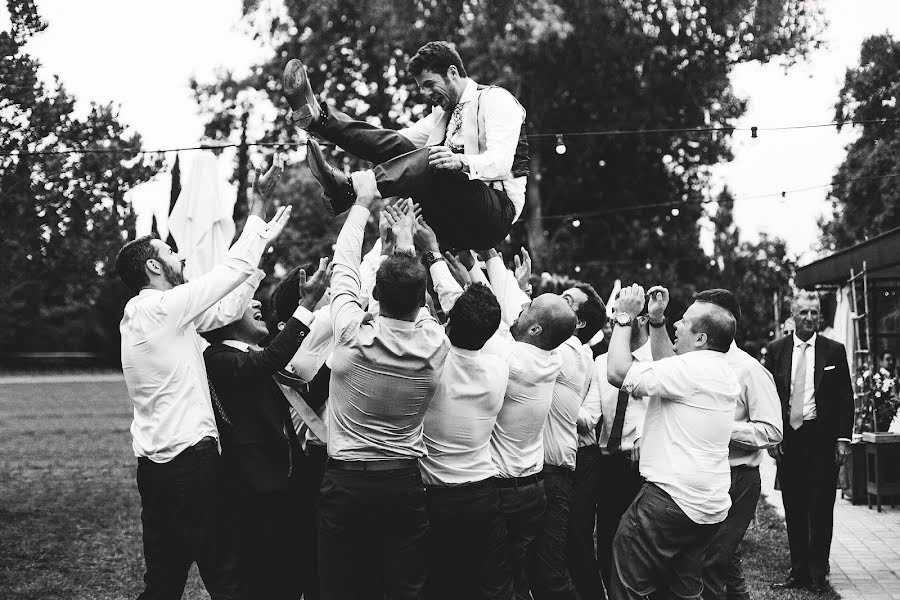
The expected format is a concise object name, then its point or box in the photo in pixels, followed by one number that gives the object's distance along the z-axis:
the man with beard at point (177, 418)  4.61
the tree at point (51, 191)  8.19
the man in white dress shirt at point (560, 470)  5.28
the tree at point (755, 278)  33.86
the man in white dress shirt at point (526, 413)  4.89
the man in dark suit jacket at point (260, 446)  4.93
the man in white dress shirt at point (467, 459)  4.47
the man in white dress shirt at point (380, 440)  4.12
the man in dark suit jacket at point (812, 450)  7.43
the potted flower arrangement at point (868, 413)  11.64
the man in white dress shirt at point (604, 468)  6.21
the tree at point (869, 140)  29.22
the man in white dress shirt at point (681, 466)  4.73
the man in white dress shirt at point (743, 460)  5.76
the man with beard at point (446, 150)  4.58
